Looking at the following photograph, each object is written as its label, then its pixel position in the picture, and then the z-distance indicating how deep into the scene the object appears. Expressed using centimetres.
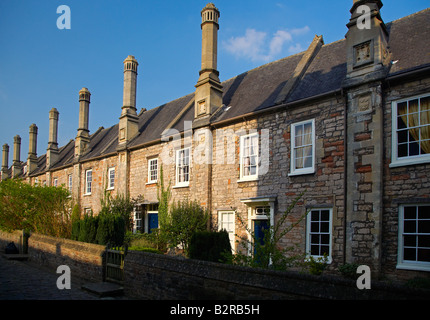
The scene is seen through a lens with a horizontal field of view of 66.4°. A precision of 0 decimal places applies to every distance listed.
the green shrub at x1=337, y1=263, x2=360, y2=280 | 953
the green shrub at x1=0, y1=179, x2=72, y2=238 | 1875
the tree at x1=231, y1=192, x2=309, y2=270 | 733
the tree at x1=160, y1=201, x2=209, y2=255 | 1434
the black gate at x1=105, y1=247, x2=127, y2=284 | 980
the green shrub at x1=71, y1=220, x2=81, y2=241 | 1510
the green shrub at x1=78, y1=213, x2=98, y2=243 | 1411
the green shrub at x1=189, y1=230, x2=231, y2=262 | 1044
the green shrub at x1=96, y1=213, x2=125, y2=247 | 1362
